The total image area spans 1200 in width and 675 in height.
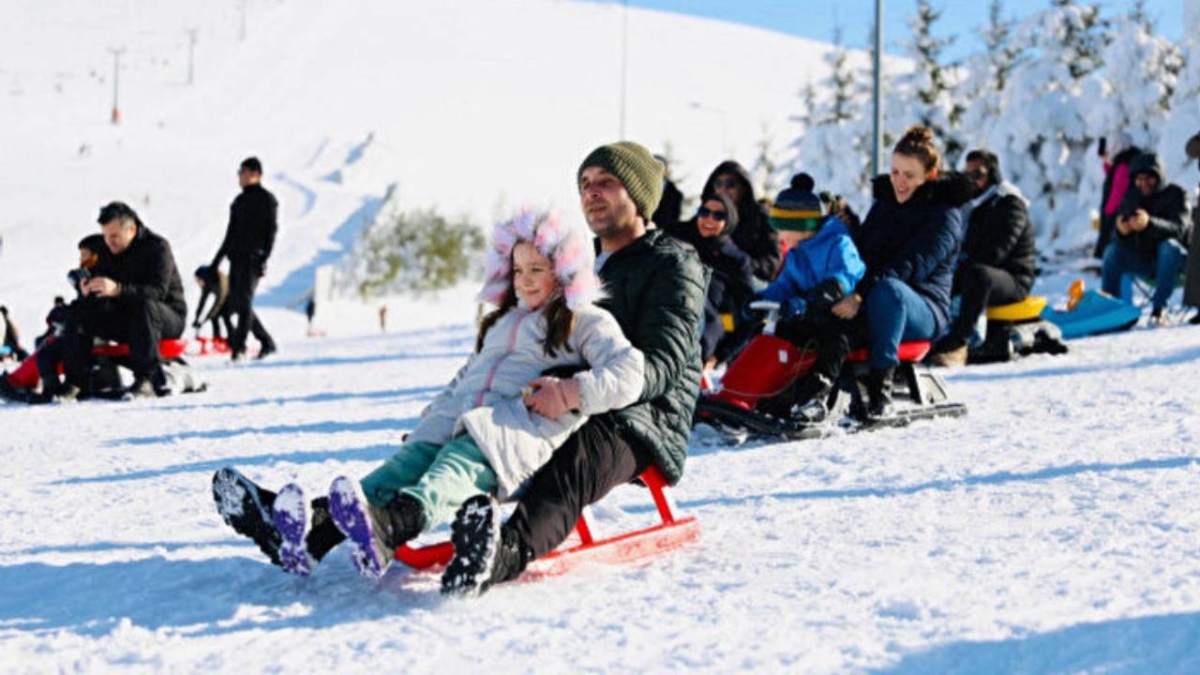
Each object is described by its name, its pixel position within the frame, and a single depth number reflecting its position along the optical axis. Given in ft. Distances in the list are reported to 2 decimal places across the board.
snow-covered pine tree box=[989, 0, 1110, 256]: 83.41
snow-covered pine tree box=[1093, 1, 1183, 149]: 81.00
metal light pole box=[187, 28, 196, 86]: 304.71
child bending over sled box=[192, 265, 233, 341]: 45.37
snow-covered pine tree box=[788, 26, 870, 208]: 104.94
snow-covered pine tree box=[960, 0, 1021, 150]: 94.22
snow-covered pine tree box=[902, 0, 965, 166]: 102.22
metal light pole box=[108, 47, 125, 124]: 244.22
